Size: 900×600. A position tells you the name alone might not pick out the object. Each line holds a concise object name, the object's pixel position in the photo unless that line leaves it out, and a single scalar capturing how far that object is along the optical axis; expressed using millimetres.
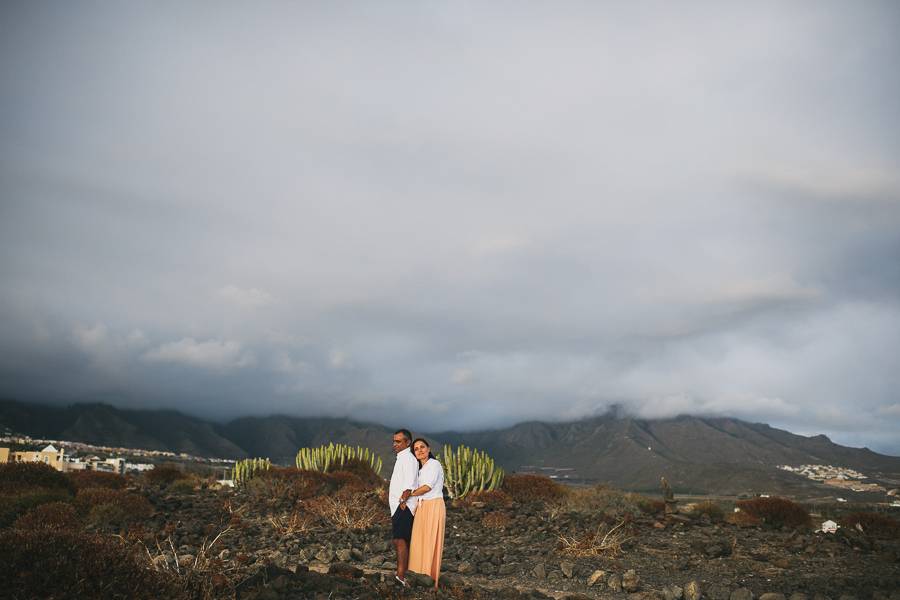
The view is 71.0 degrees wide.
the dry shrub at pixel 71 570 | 4652
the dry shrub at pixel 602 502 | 16912
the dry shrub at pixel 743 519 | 16828
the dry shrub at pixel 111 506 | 14211
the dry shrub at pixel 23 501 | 13566
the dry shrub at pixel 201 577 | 6051
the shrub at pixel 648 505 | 20305
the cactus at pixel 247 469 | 24828
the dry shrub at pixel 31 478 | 17091
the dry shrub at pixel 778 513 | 17562
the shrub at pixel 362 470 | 26609
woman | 8328
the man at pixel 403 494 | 8367
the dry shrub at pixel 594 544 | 12188
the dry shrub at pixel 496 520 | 15664
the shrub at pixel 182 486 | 22750
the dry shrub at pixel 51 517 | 12244
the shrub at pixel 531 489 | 20750
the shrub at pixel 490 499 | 18766
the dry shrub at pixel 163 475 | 27328
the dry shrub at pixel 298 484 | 19281
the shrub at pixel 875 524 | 16047
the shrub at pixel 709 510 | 18772
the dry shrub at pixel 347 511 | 14836
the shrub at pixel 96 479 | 20825
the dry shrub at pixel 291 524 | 14047
